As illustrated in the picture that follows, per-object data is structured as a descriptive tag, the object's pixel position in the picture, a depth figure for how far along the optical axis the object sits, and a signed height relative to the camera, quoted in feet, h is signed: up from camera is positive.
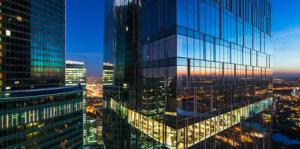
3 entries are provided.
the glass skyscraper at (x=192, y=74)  45.57 -0.02
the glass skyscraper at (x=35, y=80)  112.18 -7.81
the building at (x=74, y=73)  364.32 +3.46
